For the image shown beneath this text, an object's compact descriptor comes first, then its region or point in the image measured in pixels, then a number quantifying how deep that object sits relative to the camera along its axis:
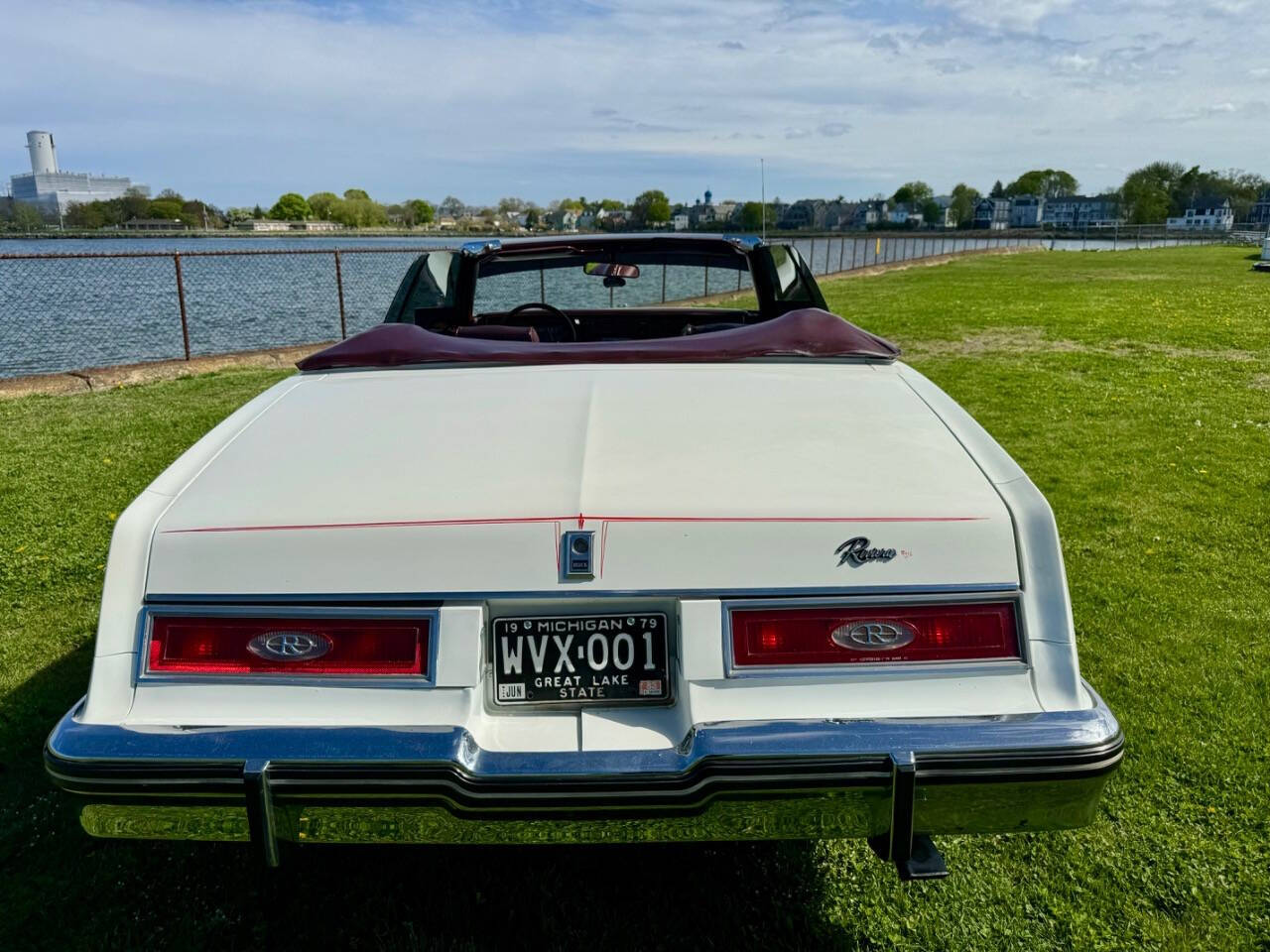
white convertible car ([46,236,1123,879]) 1.93
